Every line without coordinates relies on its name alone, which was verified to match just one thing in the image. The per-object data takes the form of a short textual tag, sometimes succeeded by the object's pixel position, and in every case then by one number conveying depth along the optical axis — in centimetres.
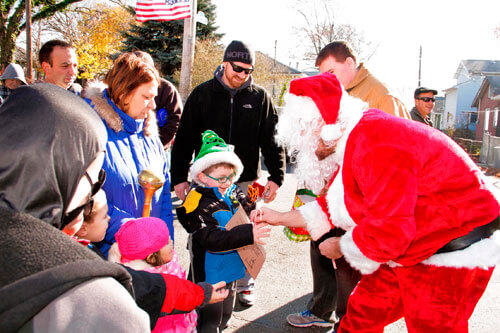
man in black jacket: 372
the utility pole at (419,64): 4084
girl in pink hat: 200
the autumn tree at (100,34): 3183
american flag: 978
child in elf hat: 256
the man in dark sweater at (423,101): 664
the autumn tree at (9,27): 1953
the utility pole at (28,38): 1682
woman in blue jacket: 226
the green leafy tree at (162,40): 2044
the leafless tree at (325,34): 3275
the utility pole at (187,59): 1173
